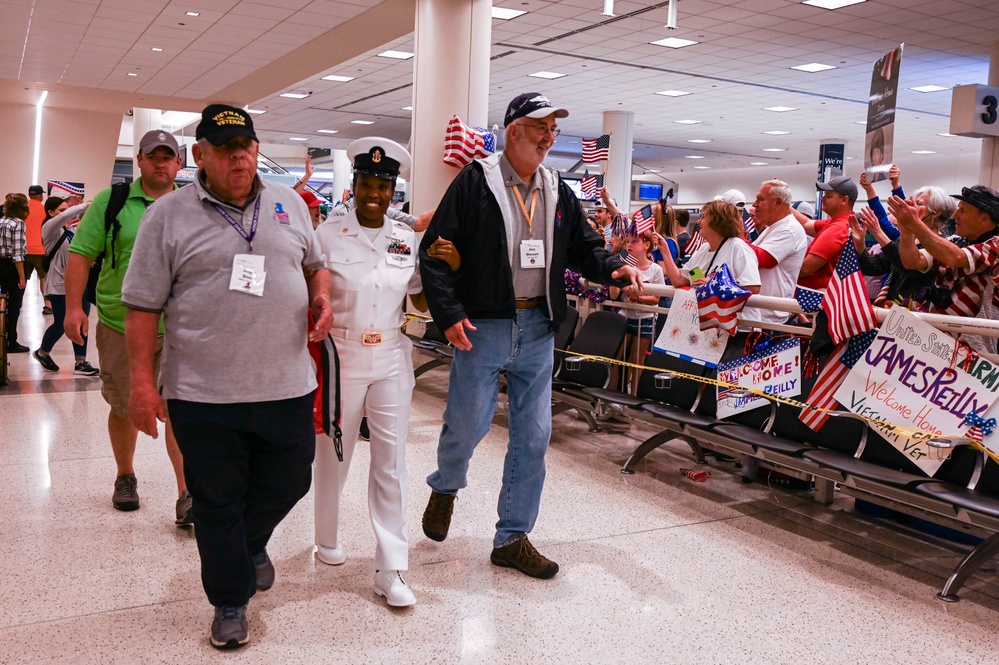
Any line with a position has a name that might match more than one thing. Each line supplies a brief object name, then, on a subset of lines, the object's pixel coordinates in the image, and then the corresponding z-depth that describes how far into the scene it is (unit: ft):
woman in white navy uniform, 9.47
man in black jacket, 10.08
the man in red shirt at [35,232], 36.99
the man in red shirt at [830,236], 16.61
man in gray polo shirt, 7.97
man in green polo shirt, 11.45
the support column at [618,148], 62.44
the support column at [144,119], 66.03
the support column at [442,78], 27.94
